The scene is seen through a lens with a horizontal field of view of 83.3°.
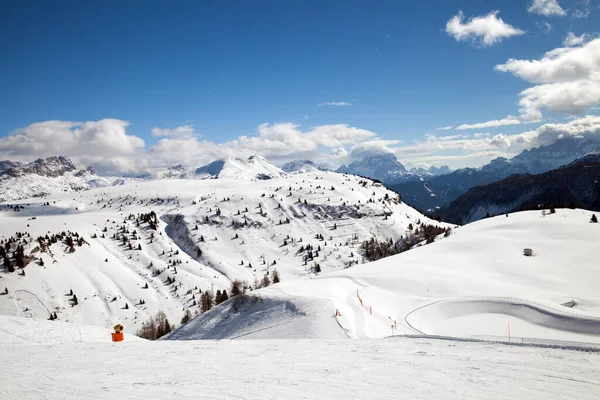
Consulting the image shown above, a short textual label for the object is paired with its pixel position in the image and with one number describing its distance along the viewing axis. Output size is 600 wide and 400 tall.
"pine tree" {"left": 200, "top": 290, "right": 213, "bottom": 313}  88.50
